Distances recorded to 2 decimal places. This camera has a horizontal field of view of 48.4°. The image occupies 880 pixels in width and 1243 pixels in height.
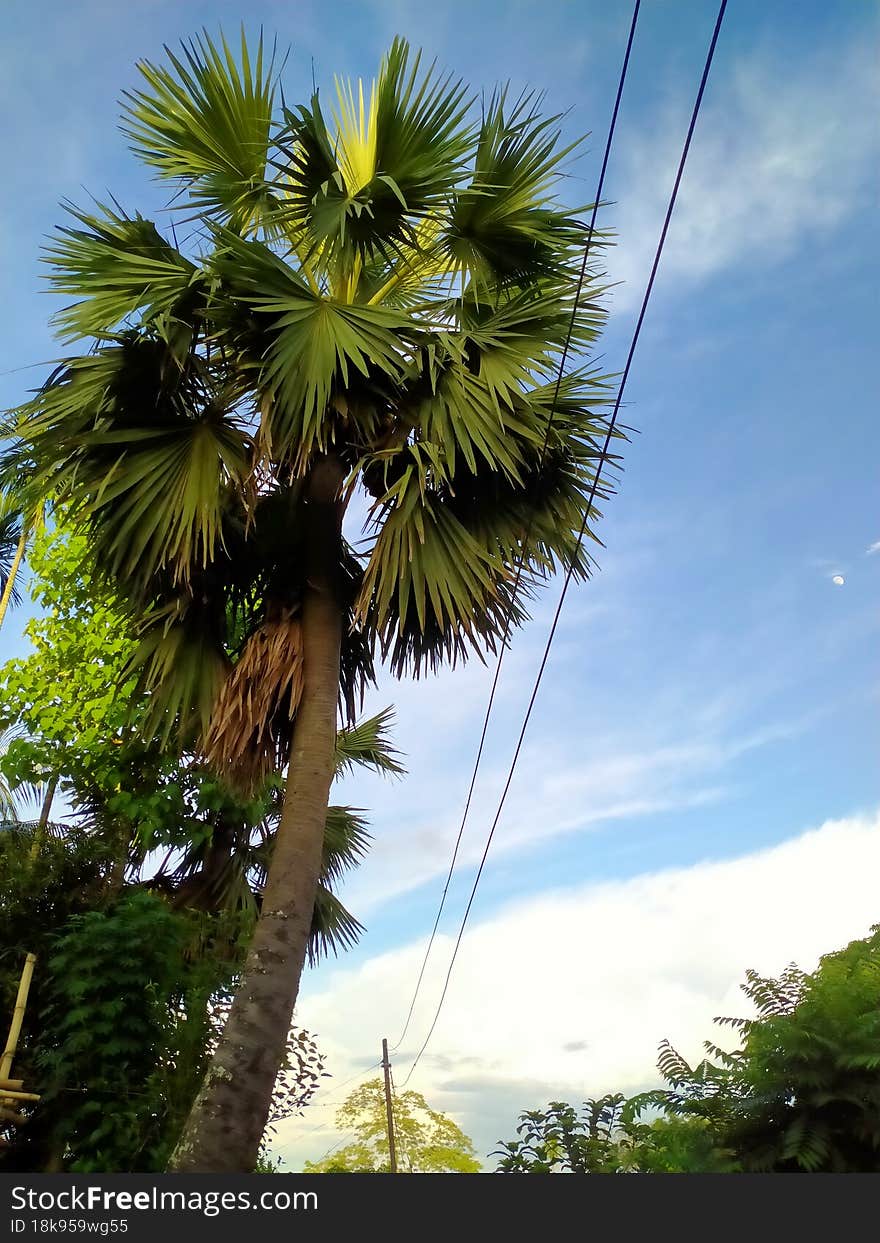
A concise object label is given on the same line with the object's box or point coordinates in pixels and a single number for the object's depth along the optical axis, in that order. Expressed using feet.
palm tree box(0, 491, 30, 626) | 42.91
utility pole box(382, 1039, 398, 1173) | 62.64
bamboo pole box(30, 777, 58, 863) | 33.63
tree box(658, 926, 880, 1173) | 15.11
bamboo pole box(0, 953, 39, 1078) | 26.03
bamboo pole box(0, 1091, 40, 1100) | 24.98
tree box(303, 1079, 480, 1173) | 70.44
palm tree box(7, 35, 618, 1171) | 19.77
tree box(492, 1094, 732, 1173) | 17.29
